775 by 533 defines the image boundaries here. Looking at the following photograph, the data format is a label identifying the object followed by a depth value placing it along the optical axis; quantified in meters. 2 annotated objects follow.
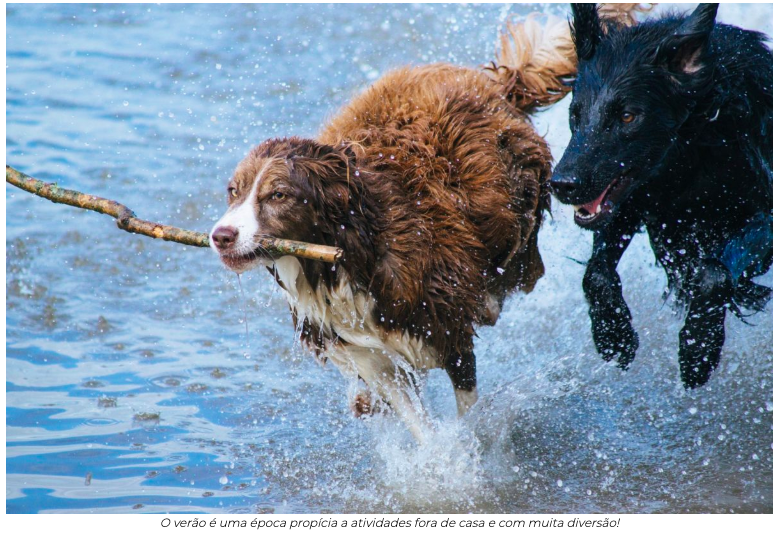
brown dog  7.24
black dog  7.68
